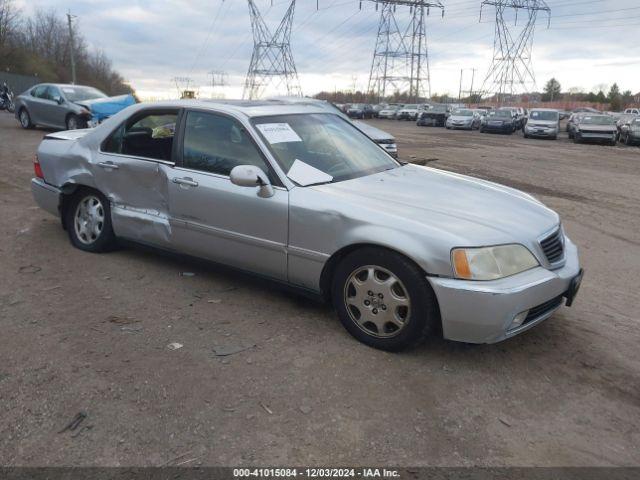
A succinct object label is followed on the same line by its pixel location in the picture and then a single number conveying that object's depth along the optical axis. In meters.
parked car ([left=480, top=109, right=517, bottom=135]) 31.50
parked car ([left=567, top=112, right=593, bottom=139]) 26.68
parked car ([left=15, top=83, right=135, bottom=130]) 14.67
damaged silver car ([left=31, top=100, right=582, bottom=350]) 3.13
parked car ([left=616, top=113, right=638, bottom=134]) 26.59
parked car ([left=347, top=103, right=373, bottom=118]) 54.38
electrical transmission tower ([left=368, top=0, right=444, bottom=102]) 55.72
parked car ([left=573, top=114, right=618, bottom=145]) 24.45
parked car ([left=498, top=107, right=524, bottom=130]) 33.03
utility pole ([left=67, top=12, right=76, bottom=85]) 56.12
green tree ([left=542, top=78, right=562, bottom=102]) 101.50
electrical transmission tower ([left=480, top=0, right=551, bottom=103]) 55.66
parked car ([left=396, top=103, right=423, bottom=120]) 49.86
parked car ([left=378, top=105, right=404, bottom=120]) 52.69
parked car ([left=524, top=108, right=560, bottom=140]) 27.70
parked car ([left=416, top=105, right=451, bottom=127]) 39.72
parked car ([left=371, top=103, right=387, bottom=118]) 55.78
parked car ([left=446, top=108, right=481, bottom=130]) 35.56
